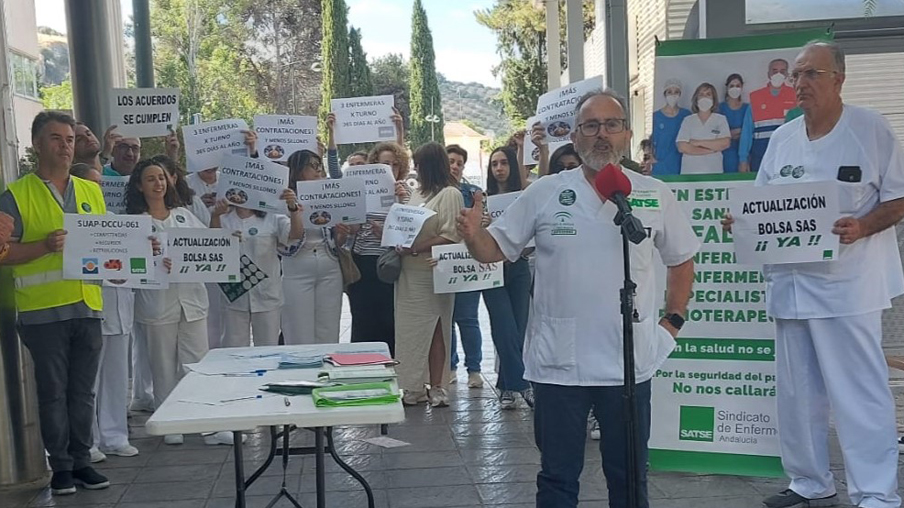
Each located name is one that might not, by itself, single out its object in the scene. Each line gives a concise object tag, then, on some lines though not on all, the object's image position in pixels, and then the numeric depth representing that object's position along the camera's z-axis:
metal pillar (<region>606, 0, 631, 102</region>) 8.99
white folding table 2.90
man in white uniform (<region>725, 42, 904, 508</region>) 3.94
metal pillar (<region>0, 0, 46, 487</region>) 5.02
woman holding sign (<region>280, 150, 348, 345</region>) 6.38
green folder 3.03
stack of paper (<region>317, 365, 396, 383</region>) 3.39
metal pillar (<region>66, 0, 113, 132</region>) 9.19
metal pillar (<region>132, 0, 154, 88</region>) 10.59
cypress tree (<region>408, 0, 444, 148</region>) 48.75
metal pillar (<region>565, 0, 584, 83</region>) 14.20
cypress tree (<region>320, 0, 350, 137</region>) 37.94
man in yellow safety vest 4.79
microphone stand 2.73
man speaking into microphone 3.17
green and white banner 4.70
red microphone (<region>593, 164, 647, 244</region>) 2.74
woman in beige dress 6.46
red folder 3.73
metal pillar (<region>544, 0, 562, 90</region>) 19.23
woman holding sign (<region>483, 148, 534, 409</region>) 6.61
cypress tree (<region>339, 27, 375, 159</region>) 39.22
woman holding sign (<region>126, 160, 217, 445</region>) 5.76
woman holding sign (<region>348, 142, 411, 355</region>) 6.95
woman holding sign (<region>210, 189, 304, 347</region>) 6.04
